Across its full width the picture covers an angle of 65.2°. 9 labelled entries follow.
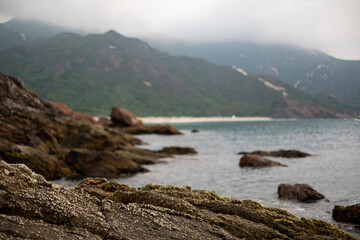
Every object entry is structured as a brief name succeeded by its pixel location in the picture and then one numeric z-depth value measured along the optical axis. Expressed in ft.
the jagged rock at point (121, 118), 321.46
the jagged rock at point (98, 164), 96.68
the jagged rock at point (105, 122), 320.76
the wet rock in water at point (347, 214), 49.83
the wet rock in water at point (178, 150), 160.56
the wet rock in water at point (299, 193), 68.54
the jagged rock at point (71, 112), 247.29
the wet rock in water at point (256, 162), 119.65
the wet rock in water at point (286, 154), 149.89
